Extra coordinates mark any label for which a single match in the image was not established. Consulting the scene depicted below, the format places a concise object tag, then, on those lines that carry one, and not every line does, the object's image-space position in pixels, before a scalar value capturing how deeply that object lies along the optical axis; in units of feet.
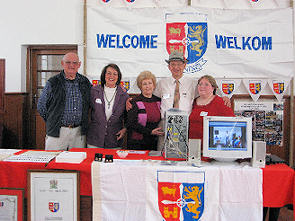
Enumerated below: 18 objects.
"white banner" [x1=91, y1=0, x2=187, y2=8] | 13.15
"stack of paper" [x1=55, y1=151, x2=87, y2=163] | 6.57
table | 5.97
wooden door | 14.85
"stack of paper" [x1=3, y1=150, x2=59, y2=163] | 6.70
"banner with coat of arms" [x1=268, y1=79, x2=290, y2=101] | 12.96
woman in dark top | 8.61
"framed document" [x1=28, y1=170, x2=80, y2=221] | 6.34
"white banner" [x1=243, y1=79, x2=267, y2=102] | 13.07
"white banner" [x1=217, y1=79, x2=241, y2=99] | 13.19
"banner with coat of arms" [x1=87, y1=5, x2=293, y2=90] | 12.93
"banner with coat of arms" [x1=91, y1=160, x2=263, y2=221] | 6.04
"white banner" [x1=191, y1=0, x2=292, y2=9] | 13.00
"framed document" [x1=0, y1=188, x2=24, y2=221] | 6.43
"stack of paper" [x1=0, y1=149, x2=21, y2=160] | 6.98
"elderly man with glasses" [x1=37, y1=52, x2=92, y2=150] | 8.84
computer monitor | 6.38
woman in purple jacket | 8.85
